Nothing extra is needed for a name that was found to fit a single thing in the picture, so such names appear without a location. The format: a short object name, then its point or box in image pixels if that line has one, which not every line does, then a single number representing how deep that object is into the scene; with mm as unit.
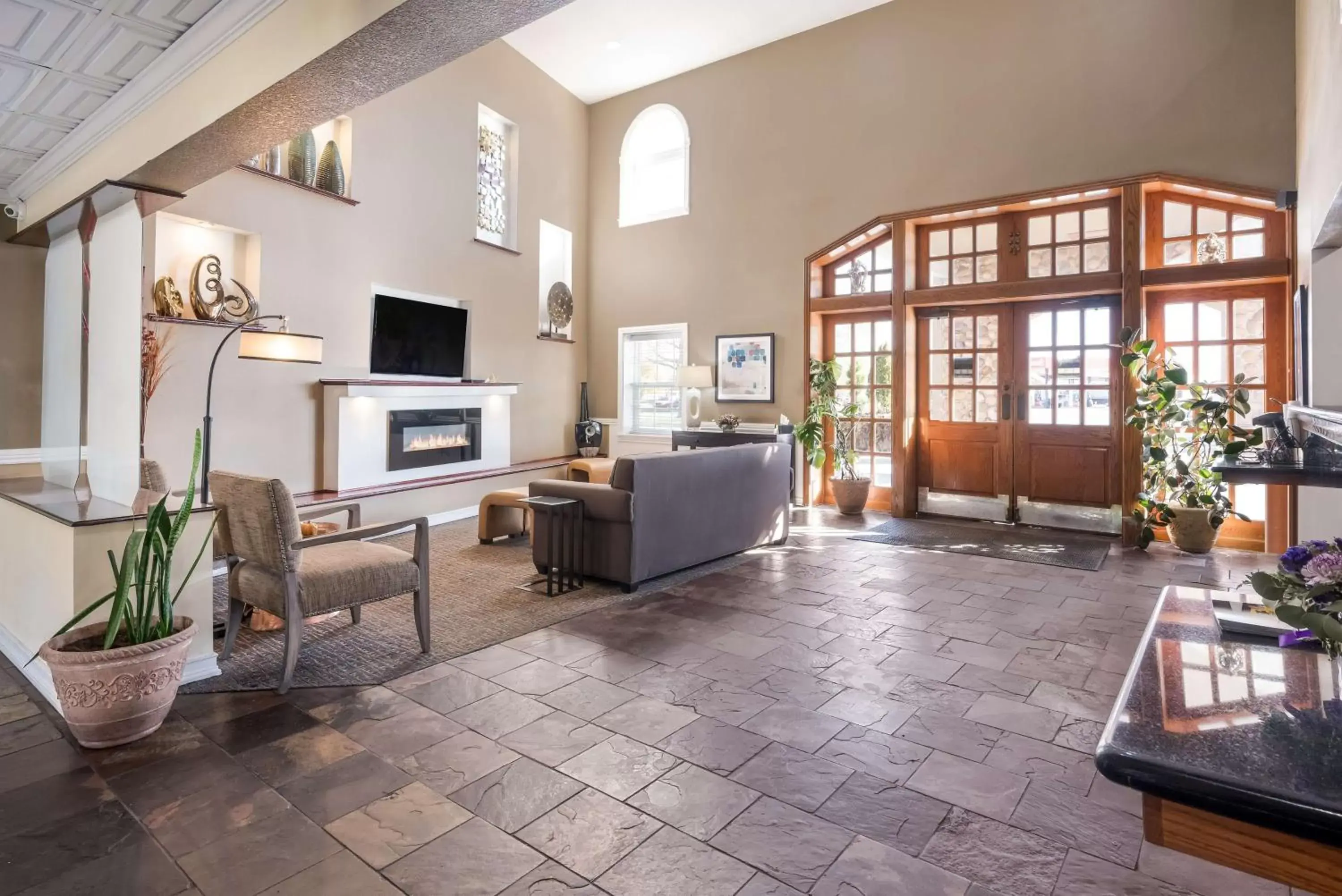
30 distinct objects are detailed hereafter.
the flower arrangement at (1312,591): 842
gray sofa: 4320
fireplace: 6309
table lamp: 7957
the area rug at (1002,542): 5320
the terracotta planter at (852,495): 7160
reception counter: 696
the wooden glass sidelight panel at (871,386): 7355
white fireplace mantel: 5762
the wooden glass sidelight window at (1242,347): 5398
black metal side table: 4332
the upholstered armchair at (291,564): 2848
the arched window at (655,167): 8594
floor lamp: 3674
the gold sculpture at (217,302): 4953
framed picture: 7848
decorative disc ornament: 8562
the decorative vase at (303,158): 5613
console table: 7645
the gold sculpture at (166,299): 4758
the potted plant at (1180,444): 5145
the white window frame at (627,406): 8672
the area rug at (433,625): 3027
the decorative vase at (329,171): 5820
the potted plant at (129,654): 2307
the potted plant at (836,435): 7180
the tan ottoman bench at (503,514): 5555
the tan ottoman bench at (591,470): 7043
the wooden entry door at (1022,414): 6227
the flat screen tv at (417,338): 6285
